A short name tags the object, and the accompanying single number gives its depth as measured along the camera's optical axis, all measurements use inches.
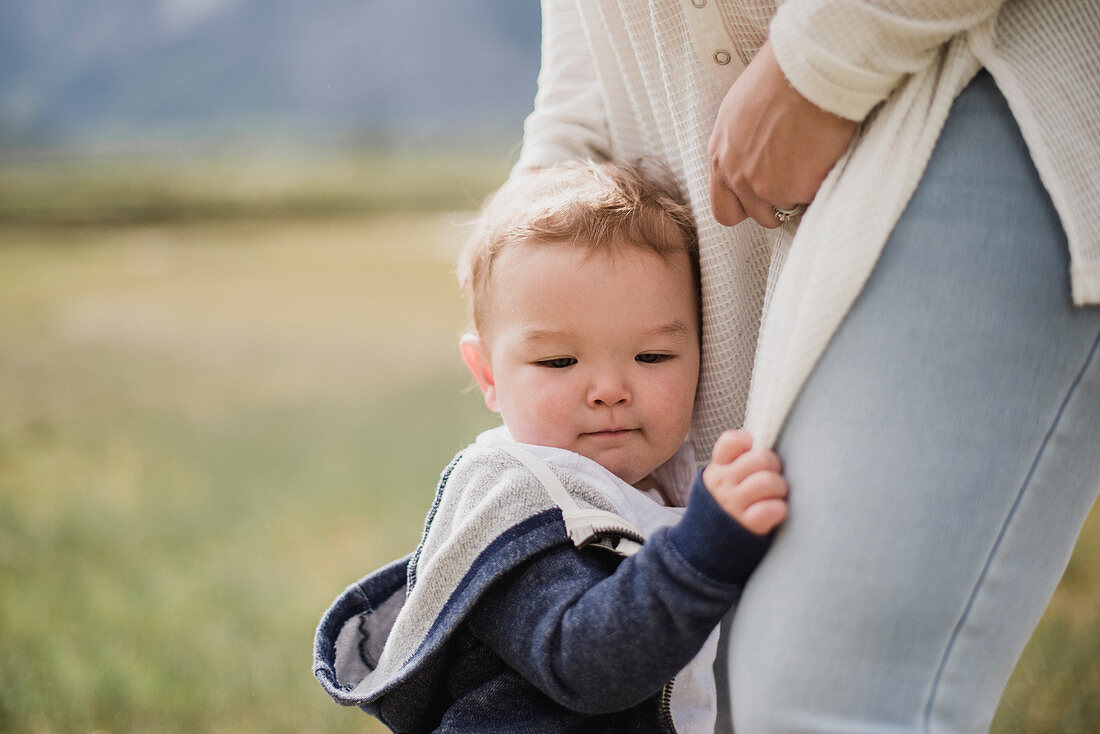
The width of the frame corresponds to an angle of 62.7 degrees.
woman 30.1
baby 35.9
